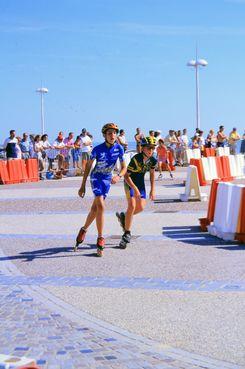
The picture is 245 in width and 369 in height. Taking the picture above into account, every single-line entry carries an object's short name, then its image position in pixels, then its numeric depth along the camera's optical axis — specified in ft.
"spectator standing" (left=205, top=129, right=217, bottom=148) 109.19
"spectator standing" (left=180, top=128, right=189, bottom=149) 104.91
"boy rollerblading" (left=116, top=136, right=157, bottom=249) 32.40
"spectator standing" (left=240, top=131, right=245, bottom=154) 111.63
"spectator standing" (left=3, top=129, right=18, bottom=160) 80.94
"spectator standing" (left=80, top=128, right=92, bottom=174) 90.02
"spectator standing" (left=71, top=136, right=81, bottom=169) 92.68
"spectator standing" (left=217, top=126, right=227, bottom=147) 105.91
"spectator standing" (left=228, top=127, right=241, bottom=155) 108.68
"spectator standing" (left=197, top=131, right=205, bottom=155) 101.89
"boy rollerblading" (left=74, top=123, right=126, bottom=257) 29.89
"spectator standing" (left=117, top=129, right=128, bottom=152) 93.43
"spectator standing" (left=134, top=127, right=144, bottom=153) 88.89
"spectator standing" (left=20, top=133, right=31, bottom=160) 87.97
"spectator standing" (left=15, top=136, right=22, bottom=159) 82.10
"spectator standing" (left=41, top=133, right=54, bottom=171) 90.33
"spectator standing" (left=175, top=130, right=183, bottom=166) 105.70
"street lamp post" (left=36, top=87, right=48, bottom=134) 137.63
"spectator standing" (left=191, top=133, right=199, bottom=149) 100.47
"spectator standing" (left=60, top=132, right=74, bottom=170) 92.27
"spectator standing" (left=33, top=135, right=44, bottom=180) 87.08
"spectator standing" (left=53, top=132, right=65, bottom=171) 90.68
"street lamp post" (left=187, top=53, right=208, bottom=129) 127.69
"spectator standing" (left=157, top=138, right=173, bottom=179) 80.99
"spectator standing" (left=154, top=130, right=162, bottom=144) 83.79
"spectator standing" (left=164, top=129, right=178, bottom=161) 102.58
